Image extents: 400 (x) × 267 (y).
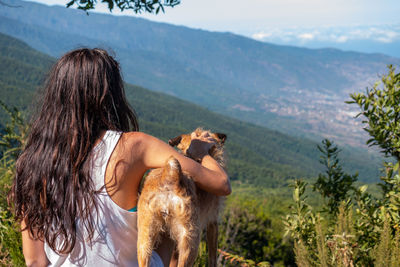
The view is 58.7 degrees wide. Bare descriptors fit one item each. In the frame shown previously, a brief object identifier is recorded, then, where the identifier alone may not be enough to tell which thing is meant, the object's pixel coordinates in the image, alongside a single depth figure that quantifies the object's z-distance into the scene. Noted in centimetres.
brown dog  166
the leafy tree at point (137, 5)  386
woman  185
